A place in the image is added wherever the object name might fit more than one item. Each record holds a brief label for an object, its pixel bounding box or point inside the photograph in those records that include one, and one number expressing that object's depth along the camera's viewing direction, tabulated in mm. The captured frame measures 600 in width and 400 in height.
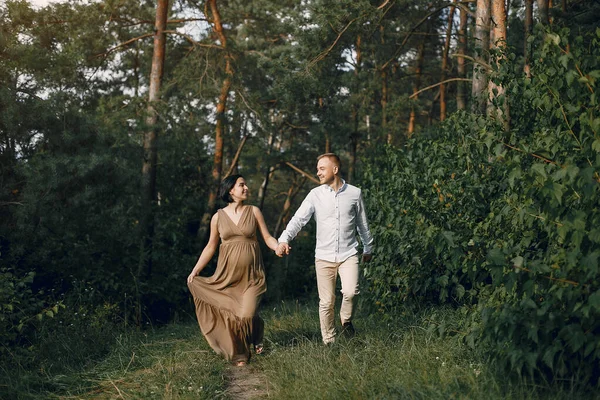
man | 7371
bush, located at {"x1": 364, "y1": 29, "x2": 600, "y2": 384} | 4578
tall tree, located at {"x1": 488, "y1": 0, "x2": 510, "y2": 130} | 9883
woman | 7660
